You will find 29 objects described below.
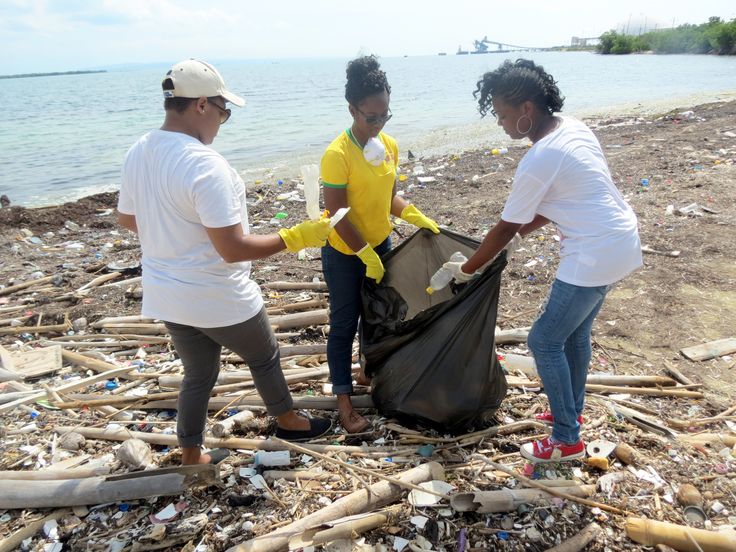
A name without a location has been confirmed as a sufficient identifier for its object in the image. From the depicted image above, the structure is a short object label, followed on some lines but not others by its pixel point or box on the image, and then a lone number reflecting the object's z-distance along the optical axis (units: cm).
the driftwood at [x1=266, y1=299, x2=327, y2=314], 405
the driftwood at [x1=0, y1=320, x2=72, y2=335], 396
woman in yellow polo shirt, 237
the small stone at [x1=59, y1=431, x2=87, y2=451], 259
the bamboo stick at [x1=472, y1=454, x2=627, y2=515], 207
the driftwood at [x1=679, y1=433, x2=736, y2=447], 246
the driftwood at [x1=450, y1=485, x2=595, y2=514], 205
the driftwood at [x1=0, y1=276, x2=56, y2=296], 484
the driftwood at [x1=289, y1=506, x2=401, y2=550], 192
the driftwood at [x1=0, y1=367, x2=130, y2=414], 294
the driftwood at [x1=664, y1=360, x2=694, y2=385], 302
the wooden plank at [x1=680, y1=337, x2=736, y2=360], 330
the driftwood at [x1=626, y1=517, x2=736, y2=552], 183
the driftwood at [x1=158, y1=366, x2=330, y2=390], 309
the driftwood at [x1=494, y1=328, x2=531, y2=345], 345
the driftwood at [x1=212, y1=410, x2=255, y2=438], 259
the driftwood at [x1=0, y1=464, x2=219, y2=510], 215
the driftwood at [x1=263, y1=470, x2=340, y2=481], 231
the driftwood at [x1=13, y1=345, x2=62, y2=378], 334
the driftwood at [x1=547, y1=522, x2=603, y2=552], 191
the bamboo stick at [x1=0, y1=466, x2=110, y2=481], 227
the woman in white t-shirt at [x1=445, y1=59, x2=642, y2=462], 194
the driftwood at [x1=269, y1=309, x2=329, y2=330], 384
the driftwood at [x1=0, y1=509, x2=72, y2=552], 199
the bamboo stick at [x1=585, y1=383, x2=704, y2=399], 291
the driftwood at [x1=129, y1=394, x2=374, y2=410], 286
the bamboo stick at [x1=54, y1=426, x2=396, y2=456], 248
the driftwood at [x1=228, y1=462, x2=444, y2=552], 191
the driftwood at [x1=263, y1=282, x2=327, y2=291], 446
